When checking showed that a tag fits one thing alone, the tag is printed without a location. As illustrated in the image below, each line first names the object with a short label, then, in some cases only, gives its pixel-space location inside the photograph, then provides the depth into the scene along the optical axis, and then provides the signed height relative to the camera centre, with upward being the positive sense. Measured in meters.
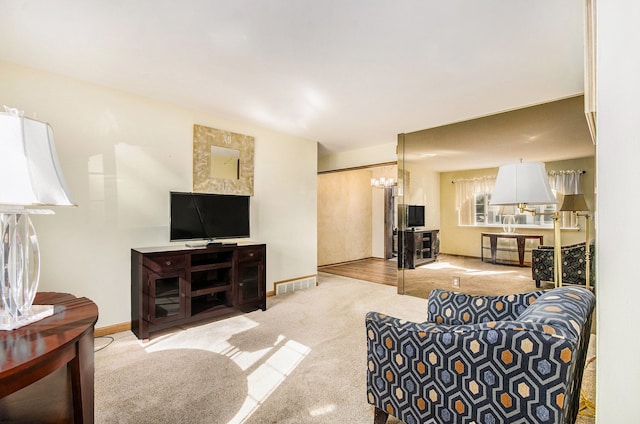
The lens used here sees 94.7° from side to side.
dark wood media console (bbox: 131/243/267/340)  2.73 -0.75
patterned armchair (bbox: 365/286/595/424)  1.05 -0.63
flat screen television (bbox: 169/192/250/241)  3.16 -0.05
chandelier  6.84 +0.70
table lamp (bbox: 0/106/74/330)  1.00 +0.05
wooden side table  0.83 -0.44
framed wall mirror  3.51 +0.64
